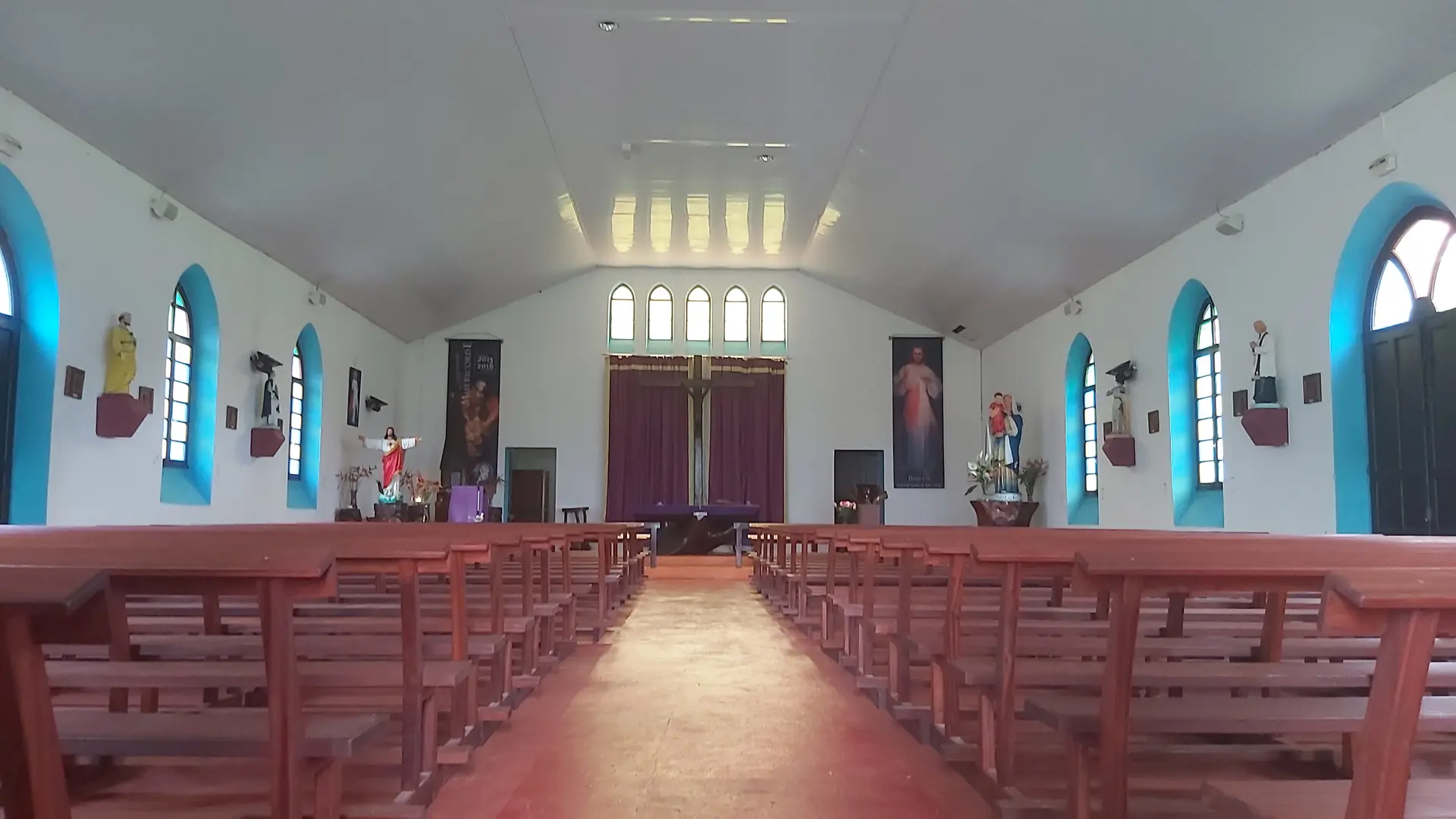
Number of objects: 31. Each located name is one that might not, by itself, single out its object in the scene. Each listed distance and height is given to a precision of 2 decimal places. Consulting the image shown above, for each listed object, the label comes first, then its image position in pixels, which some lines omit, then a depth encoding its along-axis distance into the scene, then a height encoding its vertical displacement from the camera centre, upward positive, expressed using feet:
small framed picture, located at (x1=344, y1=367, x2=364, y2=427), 42.88 +4.22
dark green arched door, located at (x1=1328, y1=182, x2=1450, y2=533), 22.15 +3.19
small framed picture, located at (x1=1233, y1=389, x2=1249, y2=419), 26.40 +2.45
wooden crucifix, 50.42 +5.44
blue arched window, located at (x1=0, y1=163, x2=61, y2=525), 21.81 +2.68
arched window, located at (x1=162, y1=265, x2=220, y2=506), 29.30 +3.18
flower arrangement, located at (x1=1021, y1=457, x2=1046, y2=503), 43.09 +0.87
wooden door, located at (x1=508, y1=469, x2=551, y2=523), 50.60 +0.00
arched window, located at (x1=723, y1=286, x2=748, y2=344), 52.75 +9.56
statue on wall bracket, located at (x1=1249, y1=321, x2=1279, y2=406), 24.70 +3.20
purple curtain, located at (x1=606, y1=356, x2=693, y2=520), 50.67 +3.18
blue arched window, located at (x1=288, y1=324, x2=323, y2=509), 38.47 +3.02
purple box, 43.24 -0.40
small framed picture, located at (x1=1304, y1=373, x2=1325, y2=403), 23.31 +2.47
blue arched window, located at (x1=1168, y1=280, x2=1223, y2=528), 29.81 +2.64
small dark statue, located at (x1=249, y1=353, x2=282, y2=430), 32.81 +3.54
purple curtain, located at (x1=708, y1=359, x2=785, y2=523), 51.19 +3.00
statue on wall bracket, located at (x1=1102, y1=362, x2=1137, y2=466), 33.42 +2.24
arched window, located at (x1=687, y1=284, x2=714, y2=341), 52.54 +9.51
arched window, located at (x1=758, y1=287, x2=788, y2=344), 52.80 +9.65
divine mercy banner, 51.16 +4.27
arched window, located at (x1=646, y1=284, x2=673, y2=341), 52.49 +9.62
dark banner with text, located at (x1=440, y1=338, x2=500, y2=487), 50.16 +4.27
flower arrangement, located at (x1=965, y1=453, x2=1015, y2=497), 43.27 +0.87
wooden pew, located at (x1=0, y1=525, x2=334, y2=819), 4.76 -0.40
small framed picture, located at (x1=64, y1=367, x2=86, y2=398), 22.72 +2.62
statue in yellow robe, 24.11 +3.32
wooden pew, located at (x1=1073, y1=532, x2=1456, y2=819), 5.06 -0.42
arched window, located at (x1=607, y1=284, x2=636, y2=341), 52.26 +9.50
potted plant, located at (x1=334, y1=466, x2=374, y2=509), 42.14 +0.70
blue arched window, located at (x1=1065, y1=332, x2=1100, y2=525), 39.81 +2.53
